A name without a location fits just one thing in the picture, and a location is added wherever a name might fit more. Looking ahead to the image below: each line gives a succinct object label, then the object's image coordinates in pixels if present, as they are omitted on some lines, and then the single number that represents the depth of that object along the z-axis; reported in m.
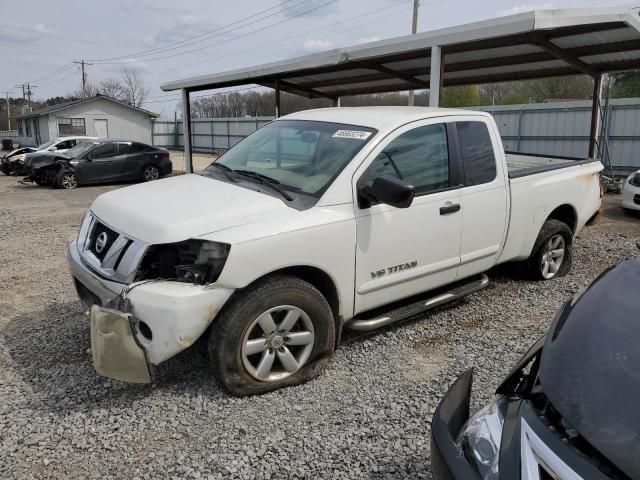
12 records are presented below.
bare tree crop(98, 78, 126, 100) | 70.06
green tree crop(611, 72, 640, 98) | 26.05
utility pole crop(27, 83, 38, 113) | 84.50
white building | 36.03
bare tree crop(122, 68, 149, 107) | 68.88
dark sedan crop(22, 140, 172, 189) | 15.75
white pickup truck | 3.01
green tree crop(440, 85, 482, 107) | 32.78
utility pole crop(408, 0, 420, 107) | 25.31
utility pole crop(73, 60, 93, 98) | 62.38
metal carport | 7.44
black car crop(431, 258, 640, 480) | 1.48
